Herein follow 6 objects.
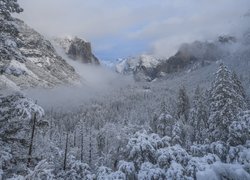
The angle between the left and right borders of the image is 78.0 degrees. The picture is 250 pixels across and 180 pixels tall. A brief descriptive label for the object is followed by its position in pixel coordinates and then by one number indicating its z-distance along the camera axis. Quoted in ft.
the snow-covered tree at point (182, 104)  87.36
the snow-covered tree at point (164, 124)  59.09
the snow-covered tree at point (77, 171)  27.11
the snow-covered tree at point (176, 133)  48.54
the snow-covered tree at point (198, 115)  67.87
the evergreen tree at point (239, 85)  54.82
